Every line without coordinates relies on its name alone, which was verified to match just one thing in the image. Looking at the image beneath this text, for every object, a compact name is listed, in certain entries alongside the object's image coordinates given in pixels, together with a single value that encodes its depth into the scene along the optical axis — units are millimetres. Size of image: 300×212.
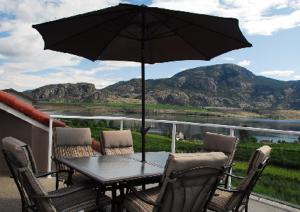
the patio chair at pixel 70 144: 3155
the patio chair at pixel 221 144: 3119
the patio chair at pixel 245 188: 2290
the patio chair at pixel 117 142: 3364
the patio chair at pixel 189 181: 1820
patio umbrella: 2629
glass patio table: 2202
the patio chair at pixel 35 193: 1946
